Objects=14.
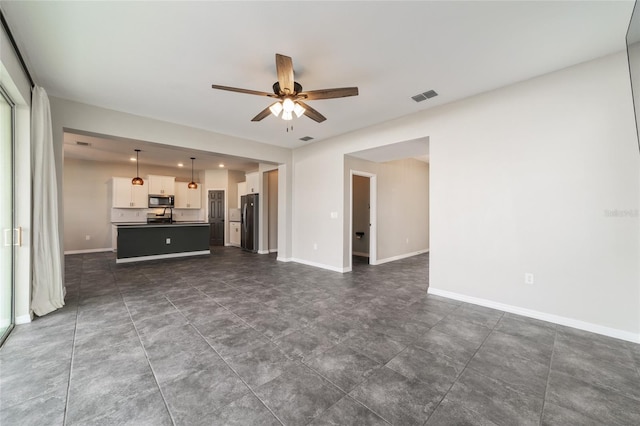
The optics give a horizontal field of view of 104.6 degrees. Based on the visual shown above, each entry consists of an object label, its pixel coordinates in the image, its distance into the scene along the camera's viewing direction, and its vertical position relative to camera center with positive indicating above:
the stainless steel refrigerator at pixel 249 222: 7.66 -0.22
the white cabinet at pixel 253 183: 7.66 +1.03
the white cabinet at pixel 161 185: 8.17 +1.06
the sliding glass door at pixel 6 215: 2.60 +0.03
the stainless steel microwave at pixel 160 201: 8.20 +0.51
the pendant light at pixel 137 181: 7.18 +1.04
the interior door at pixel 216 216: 9.36 -0.02
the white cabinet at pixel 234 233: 8.90 -0.66
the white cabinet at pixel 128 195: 7.63 +0.69
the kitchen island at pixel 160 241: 5.96 -0.65
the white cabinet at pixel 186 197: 8.92 +0.69
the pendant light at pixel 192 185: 8.36 +1.04
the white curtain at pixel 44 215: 2.90 +0.02
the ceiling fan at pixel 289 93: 2.32 +1.27
